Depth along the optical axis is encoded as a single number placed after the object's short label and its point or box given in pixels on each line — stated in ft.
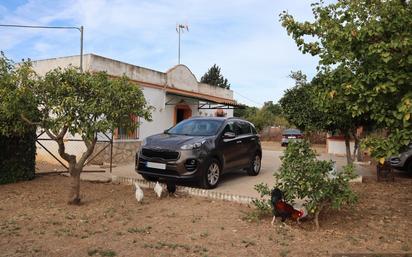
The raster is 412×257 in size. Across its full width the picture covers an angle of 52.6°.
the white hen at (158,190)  27.09
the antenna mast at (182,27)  73.61
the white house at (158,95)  47.14
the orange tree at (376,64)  18.48
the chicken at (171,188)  28.40
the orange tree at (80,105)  23.59
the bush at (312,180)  20.52
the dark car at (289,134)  95.29
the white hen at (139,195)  25.28
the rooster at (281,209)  21.18
